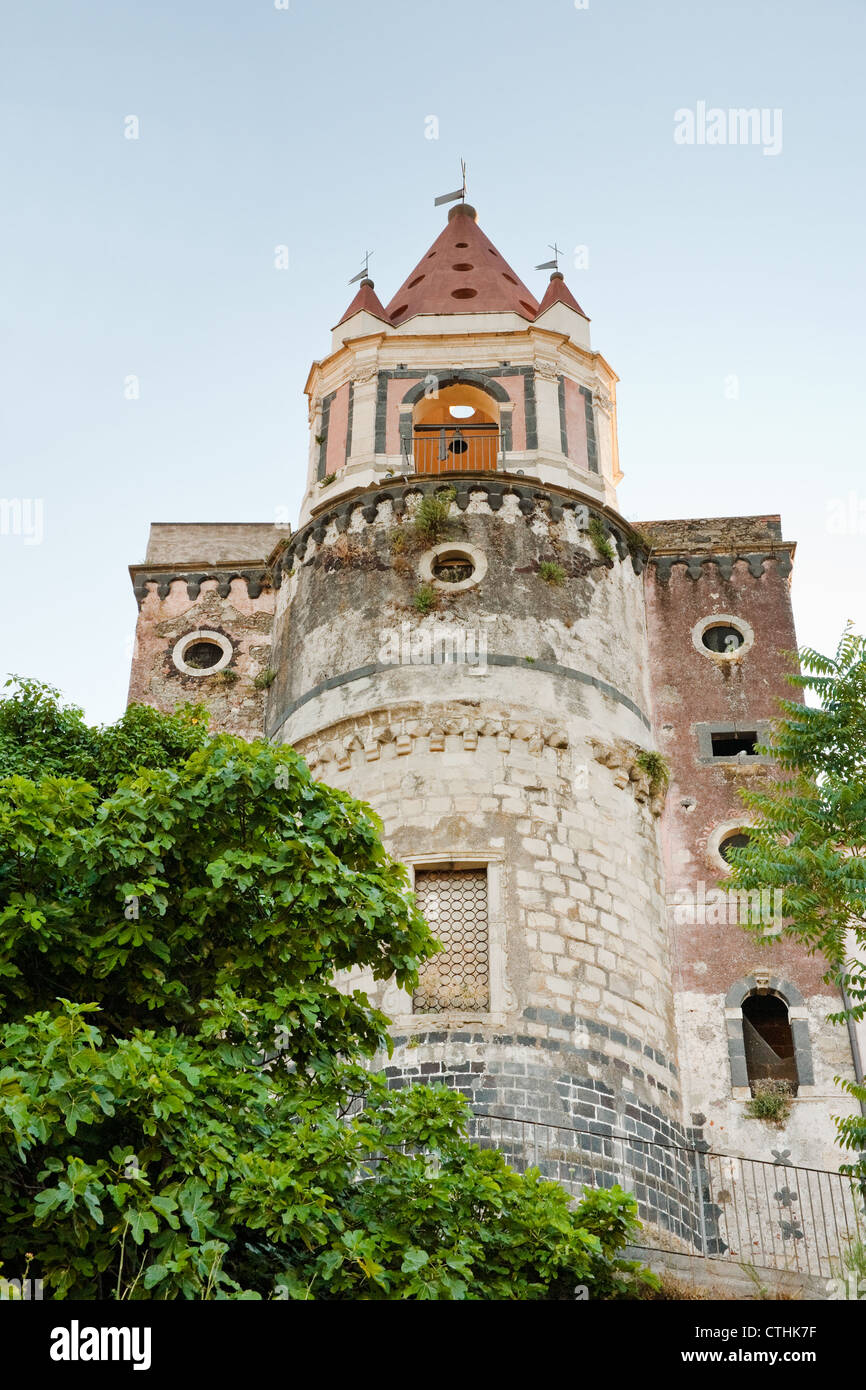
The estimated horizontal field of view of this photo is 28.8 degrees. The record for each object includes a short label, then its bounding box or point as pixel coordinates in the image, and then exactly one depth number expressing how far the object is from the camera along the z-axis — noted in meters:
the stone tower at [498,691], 20.09
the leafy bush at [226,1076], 12.34
